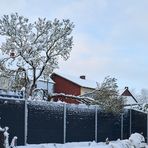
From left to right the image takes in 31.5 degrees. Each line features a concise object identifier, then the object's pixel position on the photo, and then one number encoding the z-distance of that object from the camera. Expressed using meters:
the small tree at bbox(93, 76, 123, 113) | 13.89
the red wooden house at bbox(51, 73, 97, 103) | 30.75
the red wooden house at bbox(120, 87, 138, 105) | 35.23
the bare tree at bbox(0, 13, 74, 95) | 14.67
